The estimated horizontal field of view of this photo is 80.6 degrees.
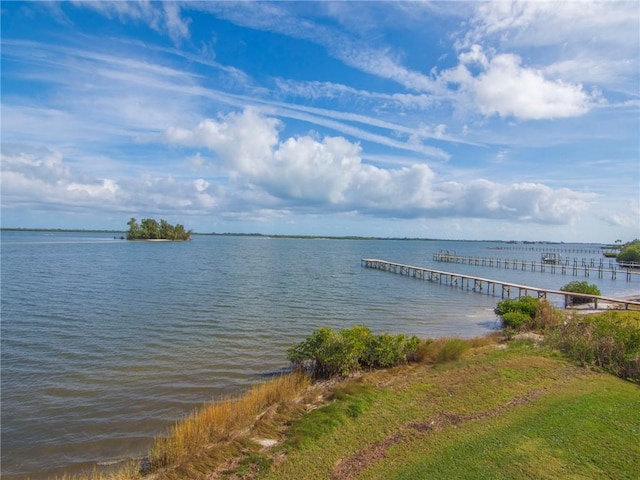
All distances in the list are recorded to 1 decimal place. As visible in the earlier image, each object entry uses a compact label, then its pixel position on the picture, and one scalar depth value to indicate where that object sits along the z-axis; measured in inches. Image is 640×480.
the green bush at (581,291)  1023.6
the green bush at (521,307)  696.4
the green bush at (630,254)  2805.1
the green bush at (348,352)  438.6
